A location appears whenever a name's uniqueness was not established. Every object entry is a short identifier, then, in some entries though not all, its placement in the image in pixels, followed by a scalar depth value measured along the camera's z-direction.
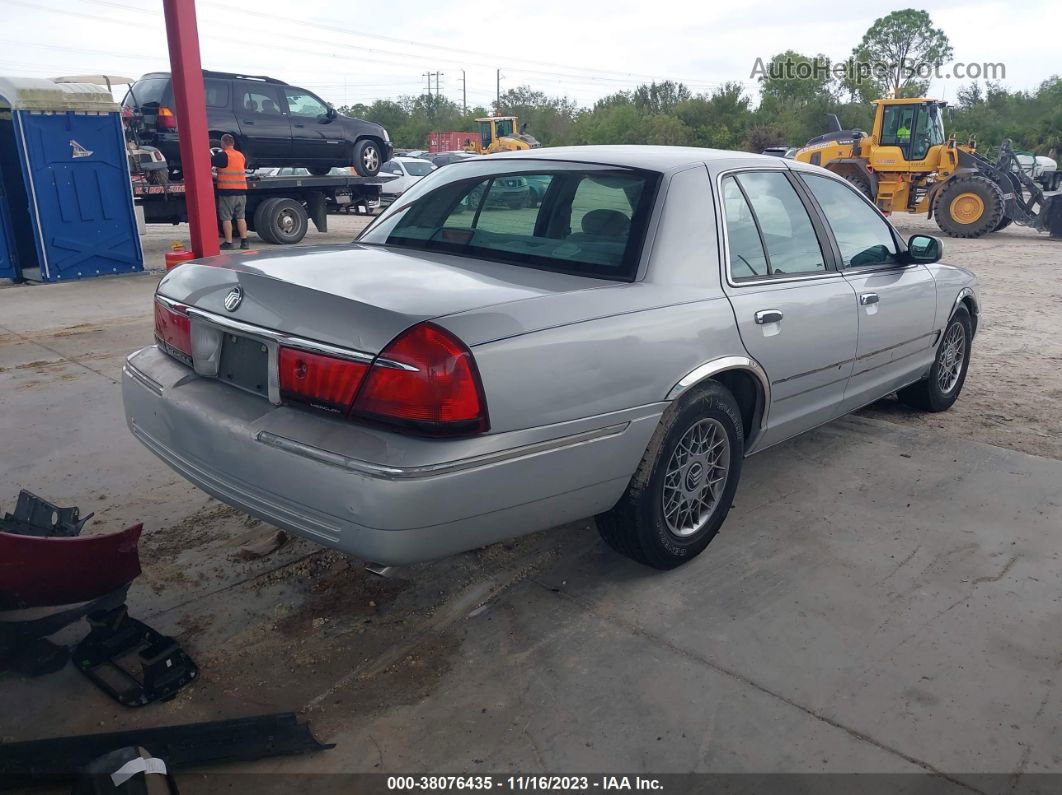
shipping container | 52.72
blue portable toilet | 10.15
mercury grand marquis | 2.43
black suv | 13.31
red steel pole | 8.79
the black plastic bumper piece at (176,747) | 2.18
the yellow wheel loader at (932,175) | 18.08
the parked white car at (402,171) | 22.19
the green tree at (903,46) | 77.31
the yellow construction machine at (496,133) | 34.28
